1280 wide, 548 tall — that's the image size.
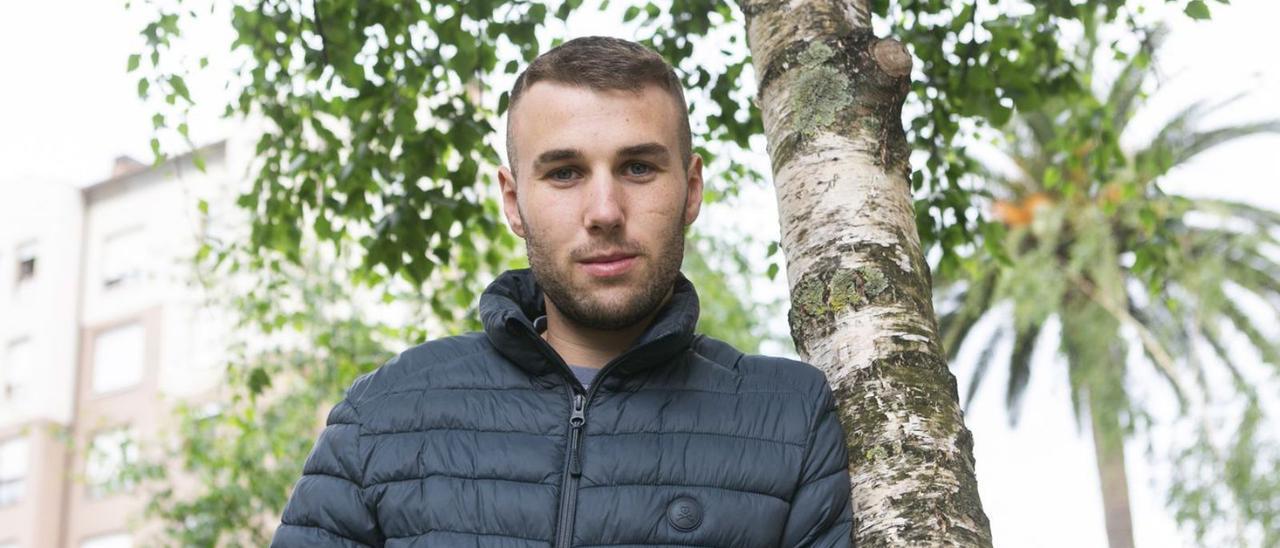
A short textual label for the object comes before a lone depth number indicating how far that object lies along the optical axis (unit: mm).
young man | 2555
